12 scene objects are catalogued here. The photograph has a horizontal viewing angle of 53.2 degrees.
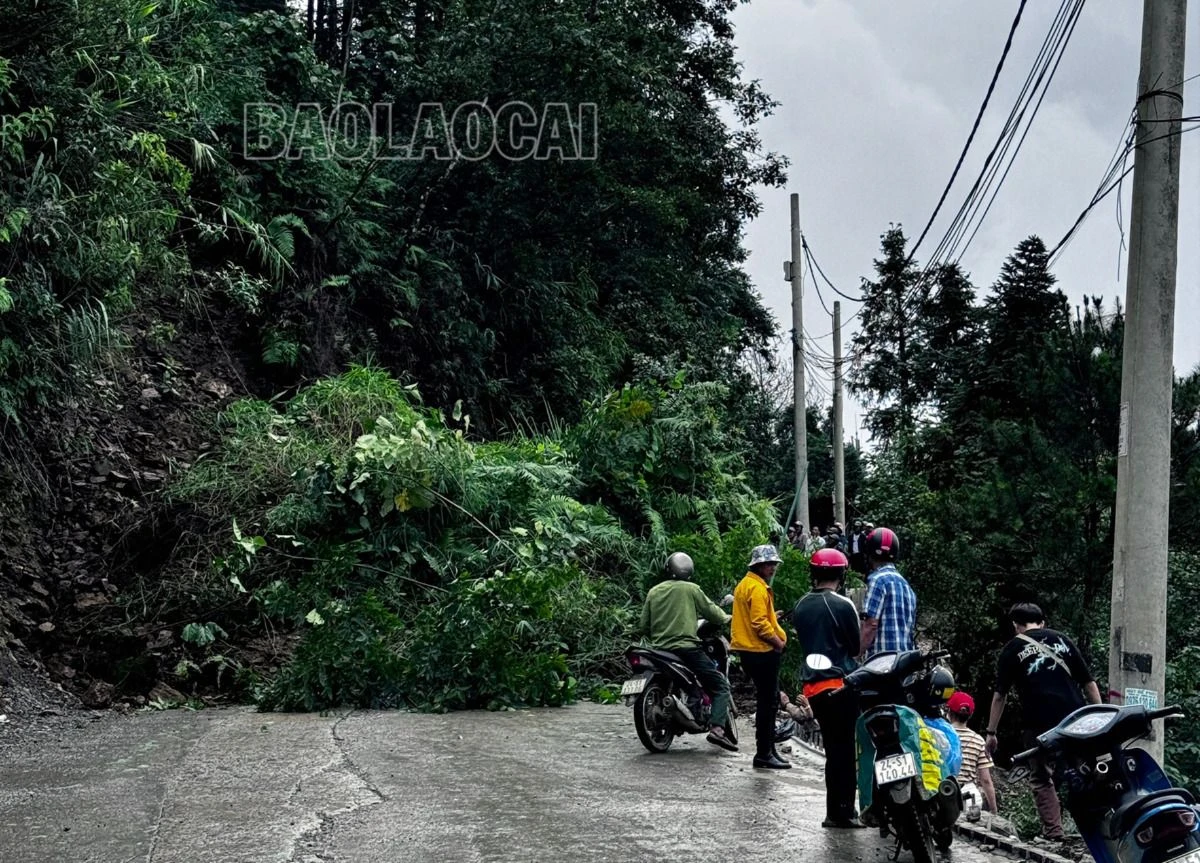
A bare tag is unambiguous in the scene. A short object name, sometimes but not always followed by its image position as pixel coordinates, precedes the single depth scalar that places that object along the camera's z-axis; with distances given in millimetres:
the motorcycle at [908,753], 6488
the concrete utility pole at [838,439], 31625
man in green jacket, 10922
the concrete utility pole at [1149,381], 7750
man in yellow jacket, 9742
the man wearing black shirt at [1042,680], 7879
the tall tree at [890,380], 51250
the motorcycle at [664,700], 10602
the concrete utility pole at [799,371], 26406
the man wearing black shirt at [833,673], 7699
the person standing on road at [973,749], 8930
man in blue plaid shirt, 8406
